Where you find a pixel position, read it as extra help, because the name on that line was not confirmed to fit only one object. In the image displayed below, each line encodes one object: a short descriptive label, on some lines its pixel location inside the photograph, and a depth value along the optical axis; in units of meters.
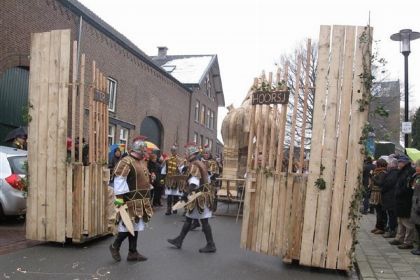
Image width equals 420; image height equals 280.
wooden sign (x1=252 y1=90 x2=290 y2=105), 7.15
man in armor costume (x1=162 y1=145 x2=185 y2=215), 13.17
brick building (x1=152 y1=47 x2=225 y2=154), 35.06
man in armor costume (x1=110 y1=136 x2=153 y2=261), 7.00
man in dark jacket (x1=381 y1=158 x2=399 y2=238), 9.53
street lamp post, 12.56
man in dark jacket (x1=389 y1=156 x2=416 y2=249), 8.73
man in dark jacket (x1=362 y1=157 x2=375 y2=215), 14.08
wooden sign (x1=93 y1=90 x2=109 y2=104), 8.11
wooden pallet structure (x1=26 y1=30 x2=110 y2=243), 7.70
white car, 9.16
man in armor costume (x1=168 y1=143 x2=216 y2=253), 8.09
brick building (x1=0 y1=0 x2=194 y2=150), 14.66
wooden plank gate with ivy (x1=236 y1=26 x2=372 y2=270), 6.59
